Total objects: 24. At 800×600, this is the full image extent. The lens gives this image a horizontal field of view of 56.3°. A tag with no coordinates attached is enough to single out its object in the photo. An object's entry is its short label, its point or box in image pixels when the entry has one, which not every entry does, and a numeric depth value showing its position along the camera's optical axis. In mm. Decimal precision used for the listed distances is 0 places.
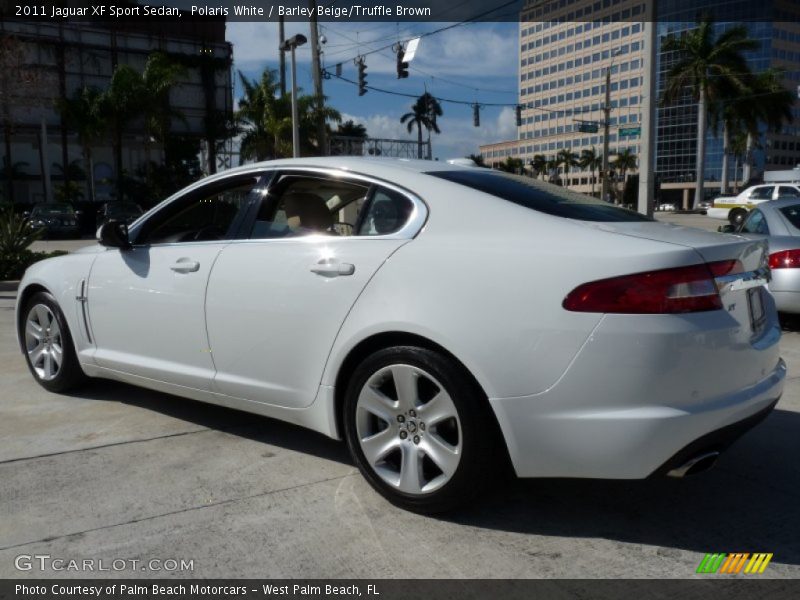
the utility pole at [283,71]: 35234
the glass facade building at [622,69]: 89250
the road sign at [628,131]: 24361
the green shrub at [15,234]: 12266
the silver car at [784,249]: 7133
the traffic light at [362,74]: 26609
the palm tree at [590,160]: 110562
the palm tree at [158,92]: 38594
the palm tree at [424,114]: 81438
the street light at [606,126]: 35562
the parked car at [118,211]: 29362
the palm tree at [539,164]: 117775
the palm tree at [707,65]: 45688
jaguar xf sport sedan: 2670
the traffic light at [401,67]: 22156
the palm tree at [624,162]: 103188
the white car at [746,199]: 26281
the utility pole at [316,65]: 24828
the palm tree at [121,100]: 38594
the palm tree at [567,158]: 112688
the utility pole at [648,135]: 16922
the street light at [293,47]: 21688
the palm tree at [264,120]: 35406
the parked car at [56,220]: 28422
